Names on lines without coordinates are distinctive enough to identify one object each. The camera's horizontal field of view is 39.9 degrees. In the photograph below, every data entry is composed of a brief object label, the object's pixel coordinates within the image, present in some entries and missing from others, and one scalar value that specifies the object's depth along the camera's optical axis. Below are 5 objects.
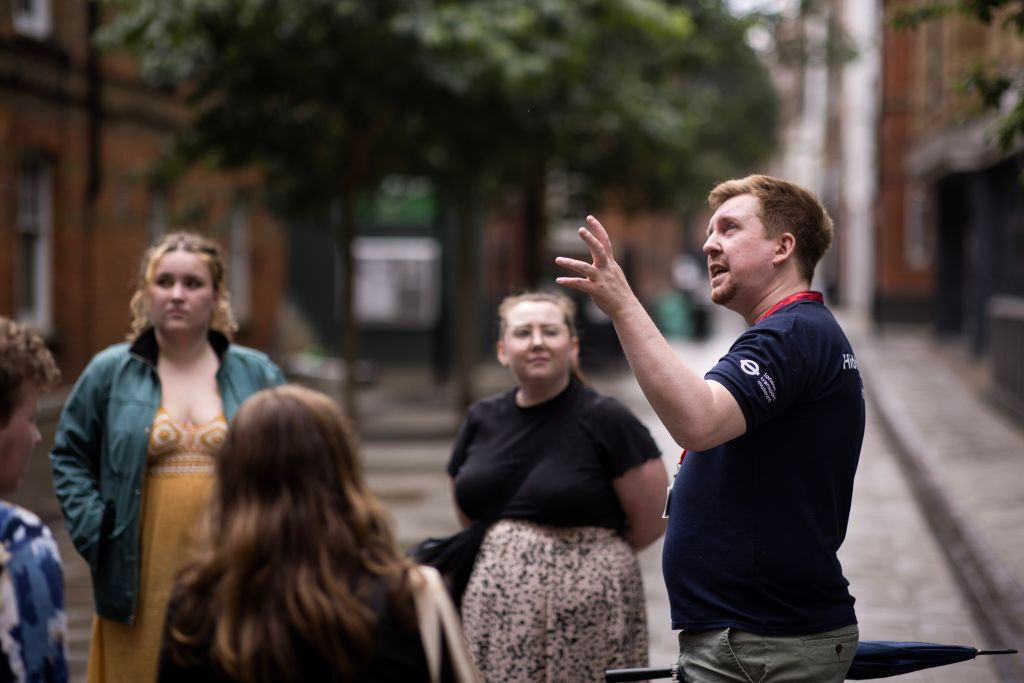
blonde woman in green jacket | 4.12
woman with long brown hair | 2.32
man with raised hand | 2.96
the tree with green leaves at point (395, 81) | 14.24
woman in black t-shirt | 4.23
